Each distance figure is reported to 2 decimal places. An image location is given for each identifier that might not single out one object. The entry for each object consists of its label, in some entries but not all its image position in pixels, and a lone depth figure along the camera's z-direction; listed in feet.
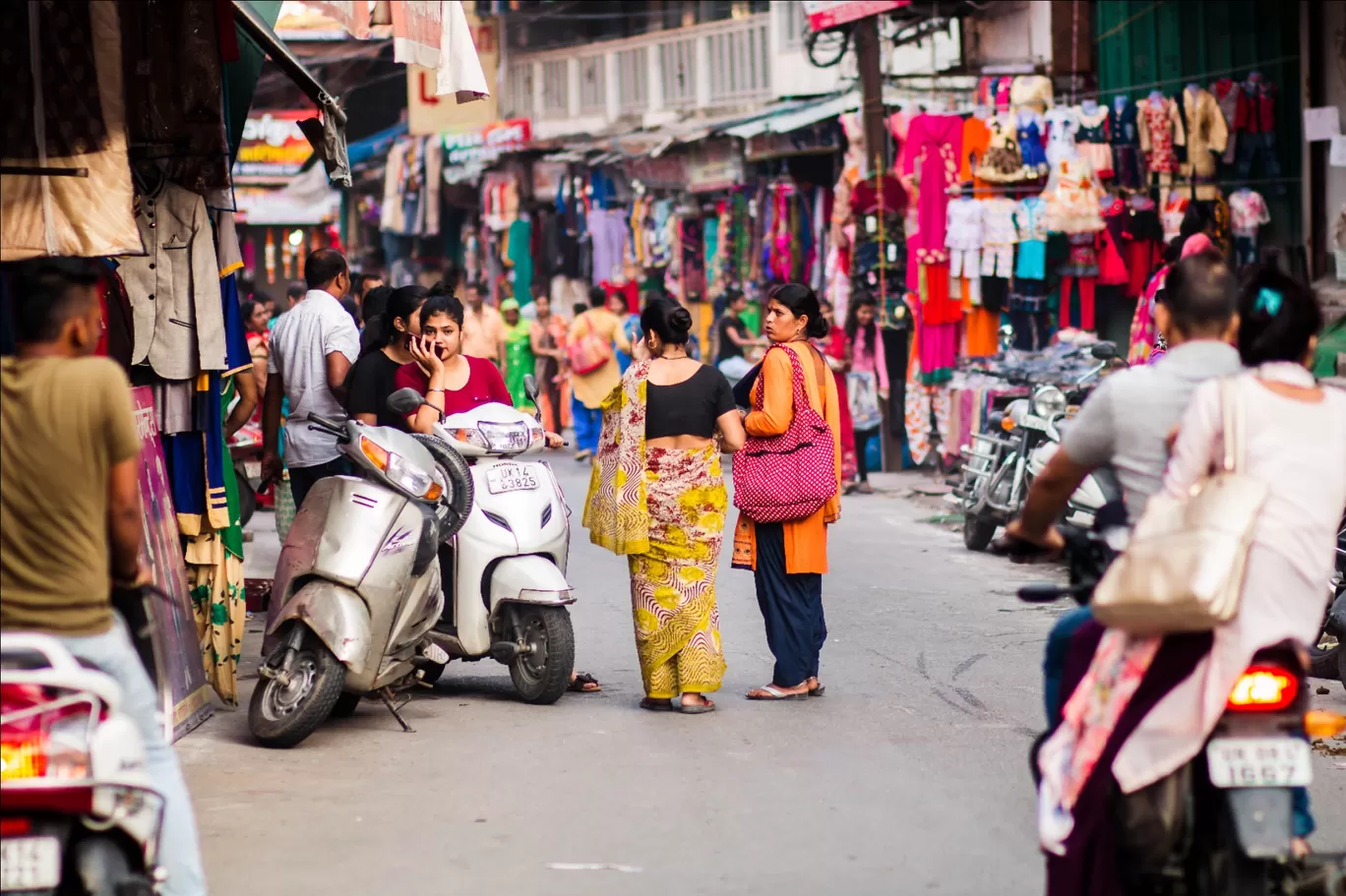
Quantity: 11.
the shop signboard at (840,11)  57.98
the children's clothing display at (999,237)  55.67
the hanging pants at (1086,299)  56.65
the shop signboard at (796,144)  67.67
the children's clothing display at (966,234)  56.03
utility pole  59.36
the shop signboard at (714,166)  73.82
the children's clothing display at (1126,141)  54.65
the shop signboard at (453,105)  108.06
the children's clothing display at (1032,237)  55.26
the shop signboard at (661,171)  77.56
